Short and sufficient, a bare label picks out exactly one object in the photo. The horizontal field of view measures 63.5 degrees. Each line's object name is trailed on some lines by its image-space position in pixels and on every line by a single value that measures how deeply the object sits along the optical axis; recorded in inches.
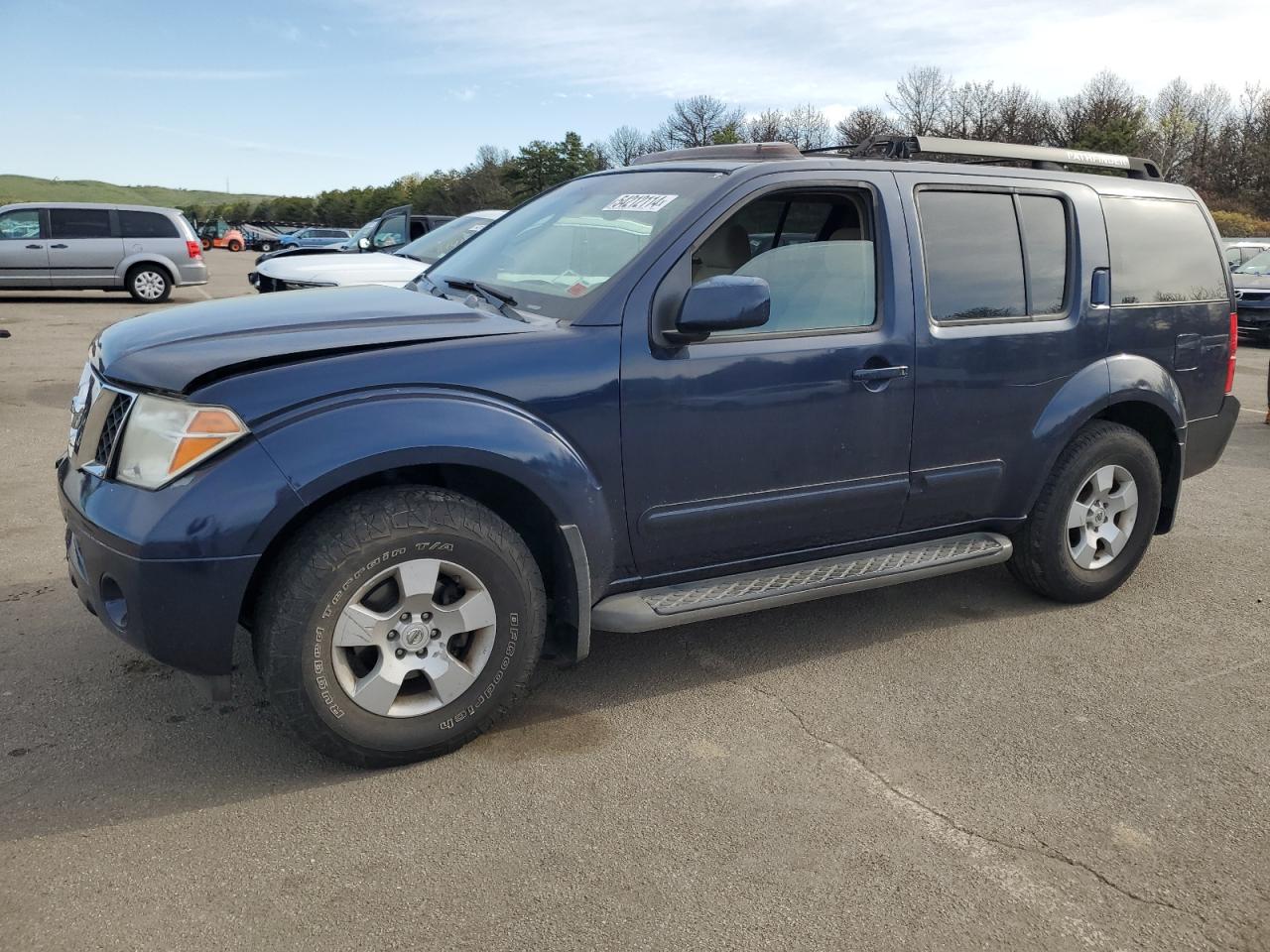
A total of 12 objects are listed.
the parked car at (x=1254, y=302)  613.6
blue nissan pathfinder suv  111.6
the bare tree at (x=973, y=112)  2442.2
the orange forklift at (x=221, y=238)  2080.5
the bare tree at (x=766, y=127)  2559.1
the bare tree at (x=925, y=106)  2541.8
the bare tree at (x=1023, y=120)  2213.3
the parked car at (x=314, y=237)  1643.7
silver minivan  663.8
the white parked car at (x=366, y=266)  345.7
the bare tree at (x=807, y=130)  2566.4
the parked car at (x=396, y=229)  548.1
